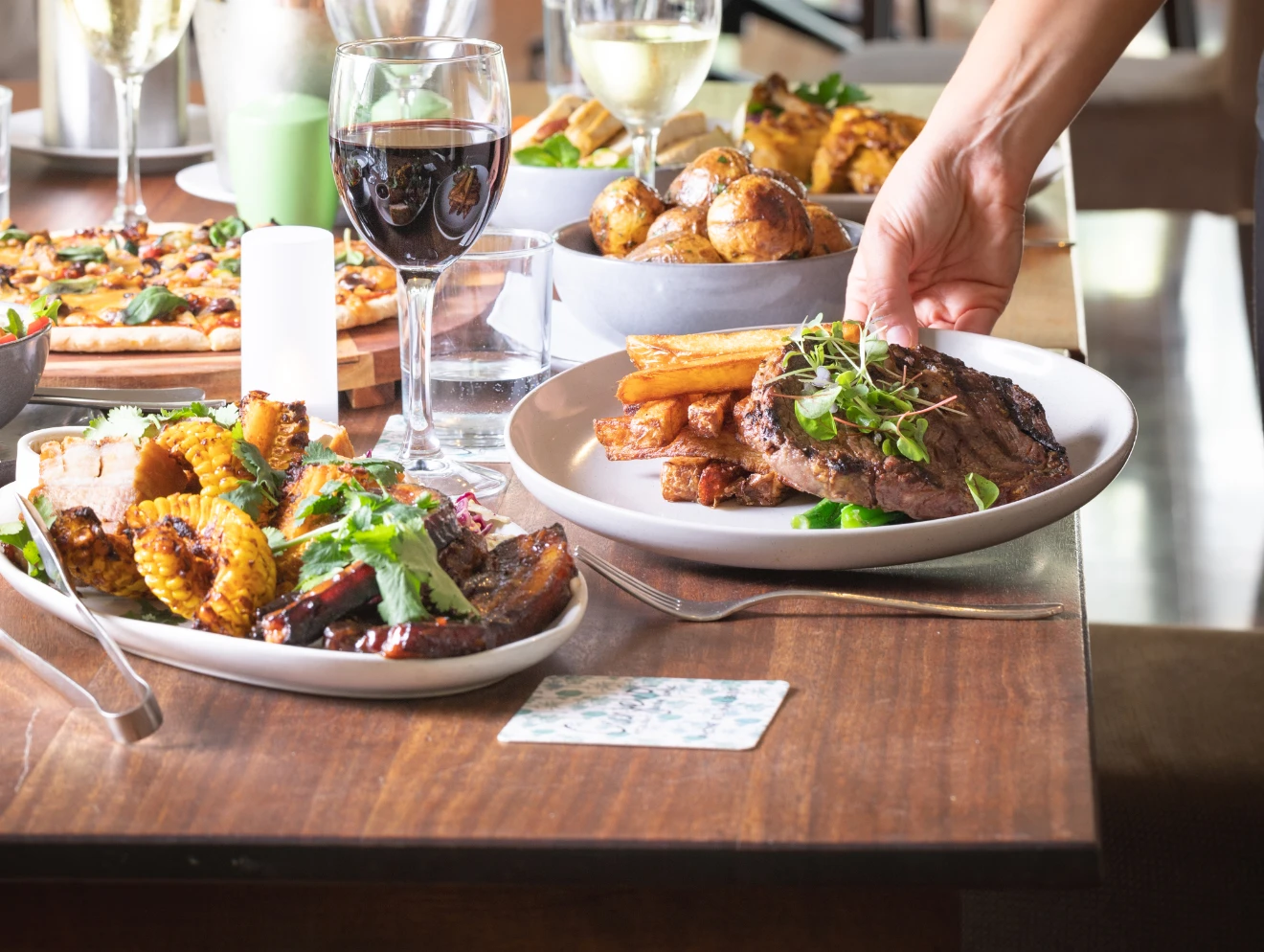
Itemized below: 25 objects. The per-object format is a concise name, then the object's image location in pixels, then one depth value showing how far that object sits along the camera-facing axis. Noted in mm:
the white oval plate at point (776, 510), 1321
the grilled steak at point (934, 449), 1342
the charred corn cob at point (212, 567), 1237
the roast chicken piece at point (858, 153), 1980
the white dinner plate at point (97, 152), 2291
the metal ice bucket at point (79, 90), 2179
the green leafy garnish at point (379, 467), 1315
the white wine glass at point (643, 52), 1822
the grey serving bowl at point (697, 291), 1603
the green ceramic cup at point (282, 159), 1877
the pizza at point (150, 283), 1639
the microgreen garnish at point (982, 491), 1341
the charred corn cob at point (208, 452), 1318
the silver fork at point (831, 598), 1307
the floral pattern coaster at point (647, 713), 1211
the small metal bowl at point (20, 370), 1425
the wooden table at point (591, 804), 1153
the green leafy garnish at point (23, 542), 1287
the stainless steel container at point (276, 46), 1956
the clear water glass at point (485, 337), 1534
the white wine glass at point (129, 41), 1861
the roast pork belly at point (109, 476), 1315
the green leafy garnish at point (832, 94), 2286
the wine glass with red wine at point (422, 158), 1404
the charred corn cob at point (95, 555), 1267
